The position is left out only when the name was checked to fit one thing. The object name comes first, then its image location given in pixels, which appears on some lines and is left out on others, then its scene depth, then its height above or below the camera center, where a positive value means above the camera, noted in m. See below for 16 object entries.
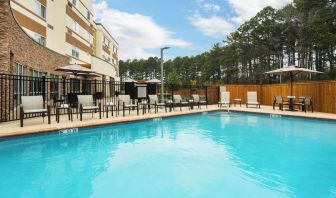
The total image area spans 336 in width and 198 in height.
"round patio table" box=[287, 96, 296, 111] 15.23 -0.57
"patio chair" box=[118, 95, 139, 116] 13.05 -0.20
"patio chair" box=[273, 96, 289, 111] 15.44 -0.38
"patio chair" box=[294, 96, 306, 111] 14.67 -0.46
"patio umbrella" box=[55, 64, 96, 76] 12.23 +1.32
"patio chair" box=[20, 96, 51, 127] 8.64 -0.34
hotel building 16.70 +6.11
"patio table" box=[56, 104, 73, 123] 9.54 -0.53
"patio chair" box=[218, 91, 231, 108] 18.20 -0.14
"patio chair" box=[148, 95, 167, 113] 14.27 -0.28
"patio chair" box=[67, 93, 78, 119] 11.57 -0.21
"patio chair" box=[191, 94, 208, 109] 16.75 -0.26
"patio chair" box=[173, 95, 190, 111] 15.44 -0.30
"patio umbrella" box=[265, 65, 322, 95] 14.53 +1.45
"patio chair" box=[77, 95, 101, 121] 10.55 -0.28
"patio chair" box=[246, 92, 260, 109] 18.20 -0.15
